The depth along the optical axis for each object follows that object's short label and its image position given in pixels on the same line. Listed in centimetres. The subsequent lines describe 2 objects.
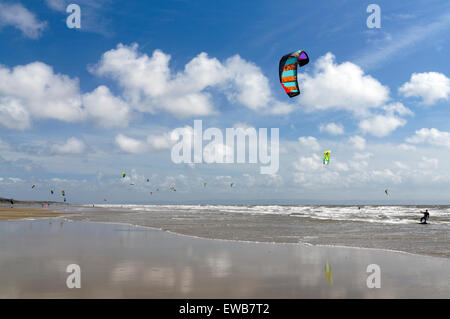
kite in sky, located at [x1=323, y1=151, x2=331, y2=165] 2970
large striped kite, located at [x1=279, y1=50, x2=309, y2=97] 1410
